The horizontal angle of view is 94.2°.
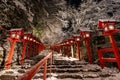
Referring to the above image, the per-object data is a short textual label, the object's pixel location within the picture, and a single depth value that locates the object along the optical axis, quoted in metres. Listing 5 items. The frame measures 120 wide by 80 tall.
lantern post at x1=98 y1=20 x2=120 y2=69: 2.74
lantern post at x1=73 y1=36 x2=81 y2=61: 5.48
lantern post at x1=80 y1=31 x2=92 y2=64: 4.22
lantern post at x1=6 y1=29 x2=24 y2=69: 3.63
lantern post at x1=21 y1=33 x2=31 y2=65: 4.86
